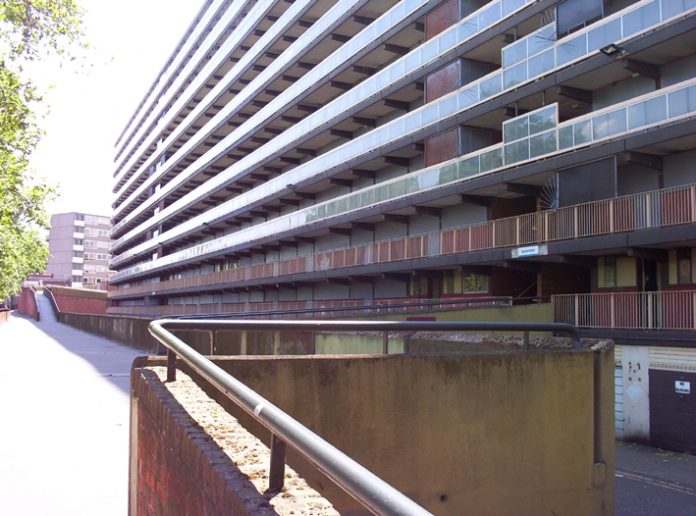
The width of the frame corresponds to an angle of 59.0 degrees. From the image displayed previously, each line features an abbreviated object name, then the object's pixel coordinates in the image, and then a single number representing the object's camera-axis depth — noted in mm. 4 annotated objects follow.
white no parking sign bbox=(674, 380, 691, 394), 15703
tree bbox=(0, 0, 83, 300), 13883
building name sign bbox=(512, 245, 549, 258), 20109
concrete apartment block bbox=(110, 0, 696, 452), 17766
